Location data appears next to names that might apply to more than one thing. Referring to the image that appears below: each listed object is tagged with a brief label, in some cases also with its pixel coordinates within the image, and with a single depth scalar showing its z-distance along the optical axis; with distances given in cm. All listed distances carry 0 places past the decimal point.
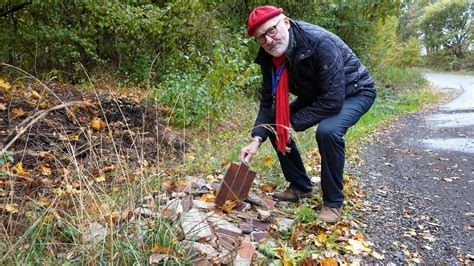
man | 289
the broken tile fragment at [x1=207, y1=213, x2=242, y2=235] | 258
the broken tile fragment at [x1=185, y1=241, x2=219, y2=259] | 223
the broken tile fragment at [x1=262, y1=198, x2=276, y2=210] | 315
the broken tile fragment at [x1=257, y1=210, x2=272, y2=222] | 294
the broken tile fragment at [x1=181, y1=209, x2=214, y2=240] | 235
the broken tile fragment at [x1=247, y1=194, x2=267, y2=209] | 319
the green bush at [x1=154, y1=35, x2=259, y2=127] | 580
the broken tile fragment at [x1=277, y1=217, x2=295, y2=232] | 287
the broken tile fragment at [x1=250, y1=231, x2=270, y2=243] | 265
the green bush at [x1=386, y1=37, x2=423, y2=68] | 2366
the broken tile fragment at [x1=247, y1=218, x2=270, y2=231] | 284
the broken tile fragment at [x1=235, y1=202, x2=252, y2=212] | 304
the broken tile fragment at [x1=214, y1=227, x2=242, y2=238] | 254
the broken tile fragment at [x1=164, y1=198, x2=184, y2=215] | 253
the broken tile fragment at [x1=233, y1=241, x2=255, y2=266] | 227
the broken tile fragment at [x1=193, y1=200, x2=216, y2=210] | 289
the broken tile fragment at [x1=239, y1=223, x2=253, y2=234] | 269
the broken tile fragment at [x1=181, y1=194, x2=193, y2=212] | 274
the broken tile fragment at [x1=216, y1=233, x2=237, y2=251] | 241
